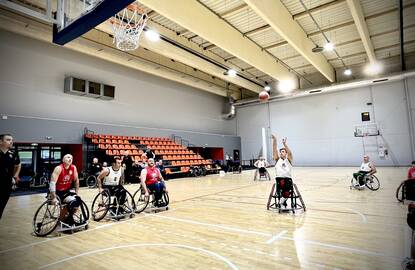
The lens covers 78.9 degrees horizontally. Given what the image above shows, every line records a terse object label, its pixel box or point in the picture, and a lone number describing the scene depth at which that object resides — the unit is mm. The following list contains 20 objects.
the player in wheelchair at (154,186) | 4781
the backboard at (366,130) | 14031
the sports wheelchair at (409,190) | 4599
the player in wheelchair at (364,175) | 6582
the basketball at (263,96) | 10914
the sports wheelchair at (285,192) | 4453
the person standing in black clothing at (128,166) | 9312
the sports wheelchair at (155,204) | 4830
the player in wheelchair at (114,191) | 4184
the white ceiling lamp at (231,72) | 12289
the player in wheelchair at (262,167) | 9664
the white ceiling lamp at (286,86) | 16073
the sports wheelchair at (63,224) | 3479
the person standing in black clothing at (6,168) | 2912
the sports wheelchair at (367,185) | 6611
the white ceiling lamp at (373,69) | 13736
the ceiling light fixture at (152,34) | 8163
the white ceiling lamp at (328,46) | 8547
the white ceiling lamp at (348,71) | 13378
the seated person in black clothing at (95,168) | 9407
